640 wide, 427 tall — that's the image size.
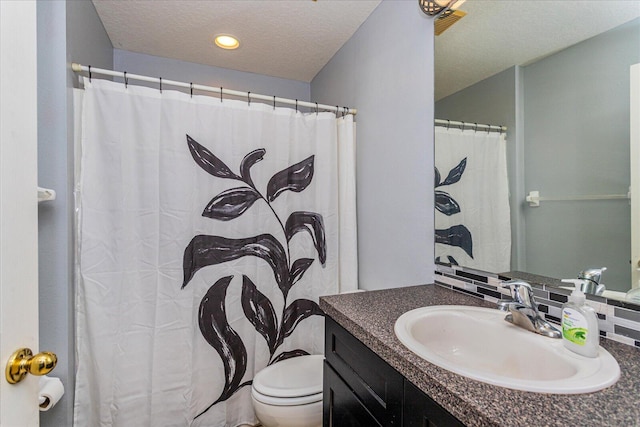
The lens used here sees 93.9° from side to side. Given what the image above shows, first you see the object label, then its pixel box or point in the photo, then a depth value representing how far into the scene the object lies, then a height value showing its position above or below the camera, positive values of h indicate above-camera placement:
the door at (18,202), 0.55 +0.03
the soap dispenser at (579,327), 0.69 -0.28
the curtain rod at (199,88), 1.40 +0.68
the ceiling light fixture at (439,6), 1.27 +0.89
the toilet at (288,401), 1.31 -0.83
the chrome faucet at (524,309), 0.83 -0.29
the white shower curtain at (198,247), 1.45 -0.18
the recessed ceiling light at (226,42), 2.04 +1.21
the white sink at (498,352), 0.59 -0.36
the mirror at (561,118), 0.82 +0.29
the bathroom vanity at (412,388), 0.51 -0.34
